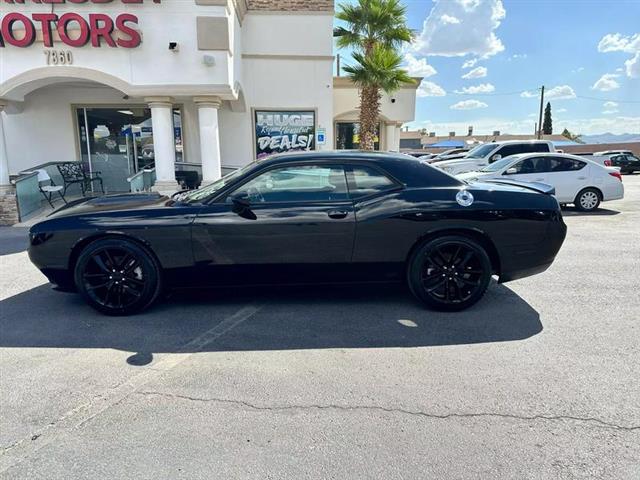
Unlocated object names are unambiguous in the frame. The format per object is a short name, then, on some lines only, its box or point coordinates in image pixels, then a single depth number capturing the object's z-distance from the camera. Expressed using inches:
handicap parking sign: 571.5
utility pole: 1779.3
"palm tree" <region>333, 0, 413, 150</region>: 607.8
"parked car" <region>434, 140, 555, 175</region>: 532.4
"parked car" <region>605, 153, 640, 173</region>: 1092.5
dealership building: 377.4
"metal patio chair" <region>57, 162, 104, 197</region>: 480.4
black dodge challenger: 161.5
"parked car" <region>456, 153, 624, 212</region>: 421.1
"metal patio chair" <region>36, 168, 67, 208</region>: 430.9
